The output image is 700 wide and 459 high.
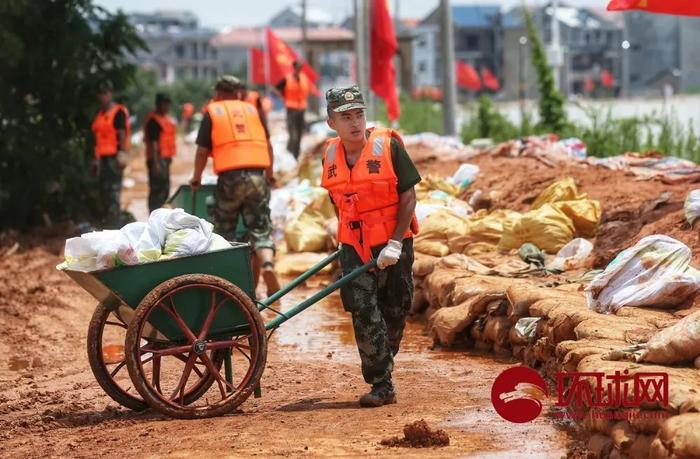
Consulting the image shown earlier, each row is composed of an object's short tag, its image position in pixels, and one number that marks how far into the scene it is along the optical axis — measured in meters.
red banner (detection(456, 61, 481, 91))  68.25
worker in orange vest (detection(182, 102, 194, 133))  55.12
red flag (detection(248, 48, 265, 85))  45.57
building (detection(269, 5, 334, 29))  138.62
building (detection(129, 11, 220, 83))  126.19
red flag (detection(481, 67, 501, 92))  81.12
